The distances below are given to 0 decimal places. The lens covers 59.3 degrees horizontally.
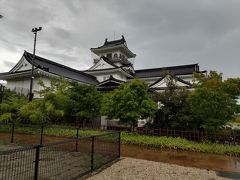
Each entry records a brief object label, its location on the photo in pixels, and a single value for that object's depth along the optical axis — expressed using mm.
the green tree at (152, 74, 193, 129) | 12836
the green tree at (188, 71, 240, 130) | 10930
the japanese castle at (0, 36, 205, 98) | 21547
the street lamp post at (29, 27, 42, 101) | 17441
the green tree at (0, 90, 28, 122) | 14297
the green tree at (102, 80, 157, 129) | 12922
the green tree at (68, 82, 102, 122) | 15812
